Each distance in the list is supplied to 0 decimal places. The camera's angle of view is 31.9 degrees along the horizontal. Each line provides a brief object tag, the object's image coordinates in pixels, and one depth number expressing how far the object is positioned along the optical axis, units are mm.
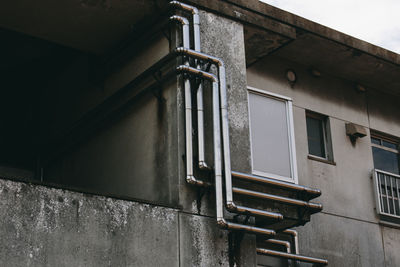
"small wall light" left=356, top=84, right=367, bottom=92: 15312
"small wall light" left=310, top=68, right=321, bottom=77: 14617
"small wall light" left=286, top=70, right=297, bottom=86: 14305
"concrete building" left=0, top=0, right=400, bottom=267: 9172
